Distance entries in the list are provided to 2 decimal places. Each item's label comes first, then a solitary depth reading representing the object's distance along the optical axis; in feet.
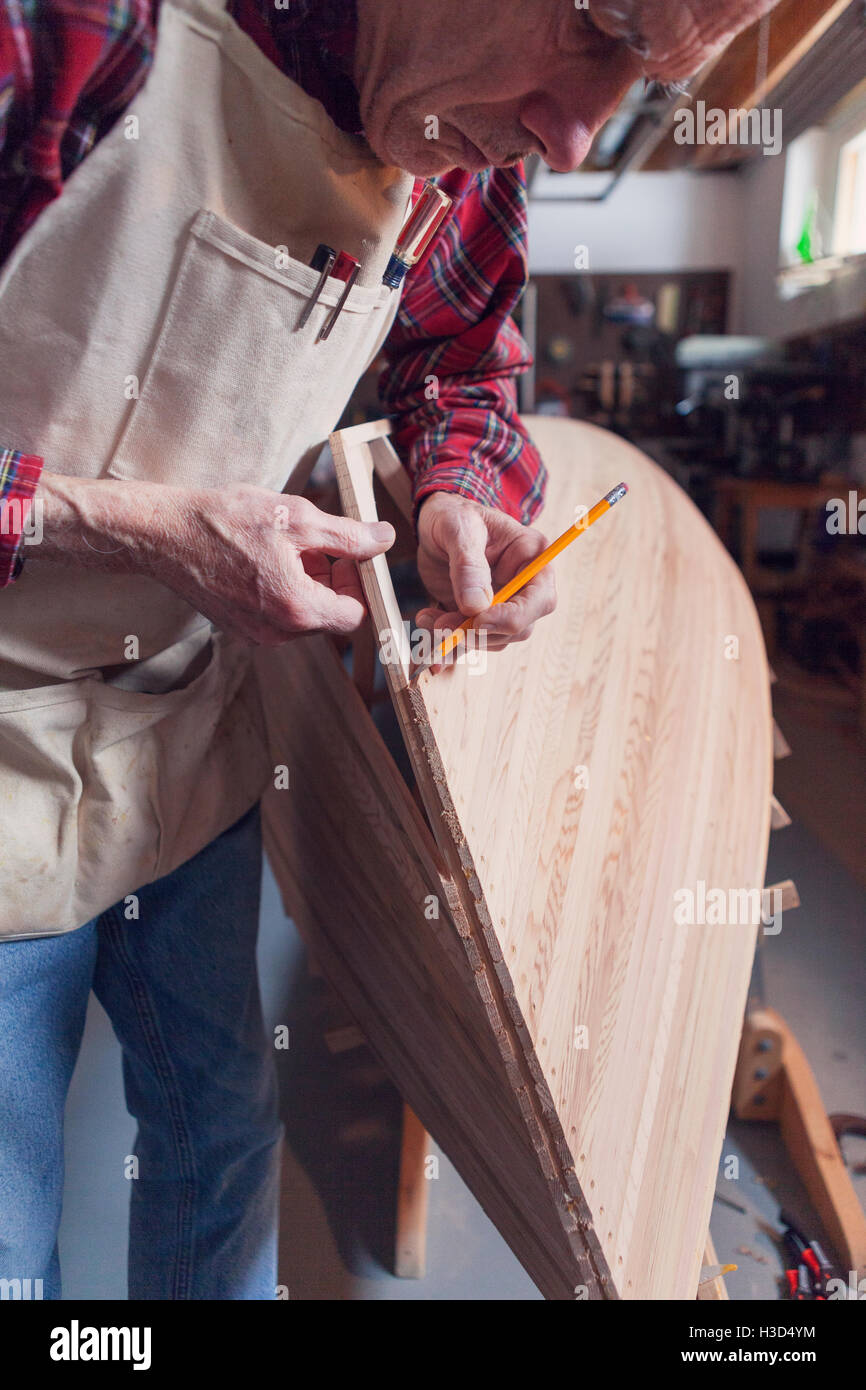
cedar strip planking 3.12
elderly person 2.34
